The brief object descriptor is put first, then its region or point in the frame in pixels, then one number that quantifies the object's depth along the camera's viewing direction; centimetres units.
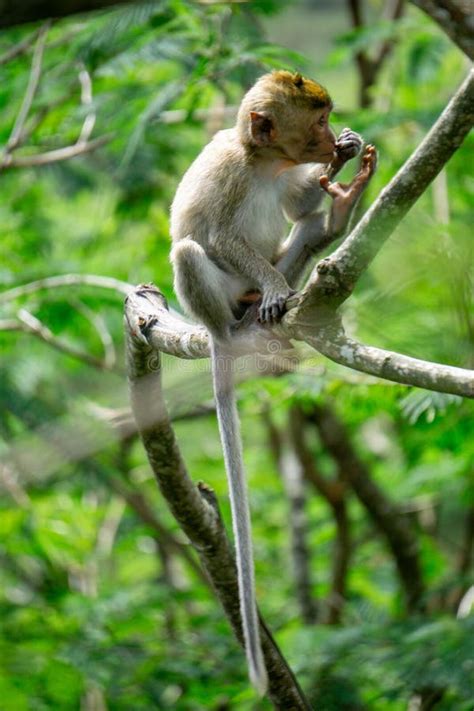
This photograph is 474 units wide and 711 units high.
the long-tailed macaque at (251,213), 1039
